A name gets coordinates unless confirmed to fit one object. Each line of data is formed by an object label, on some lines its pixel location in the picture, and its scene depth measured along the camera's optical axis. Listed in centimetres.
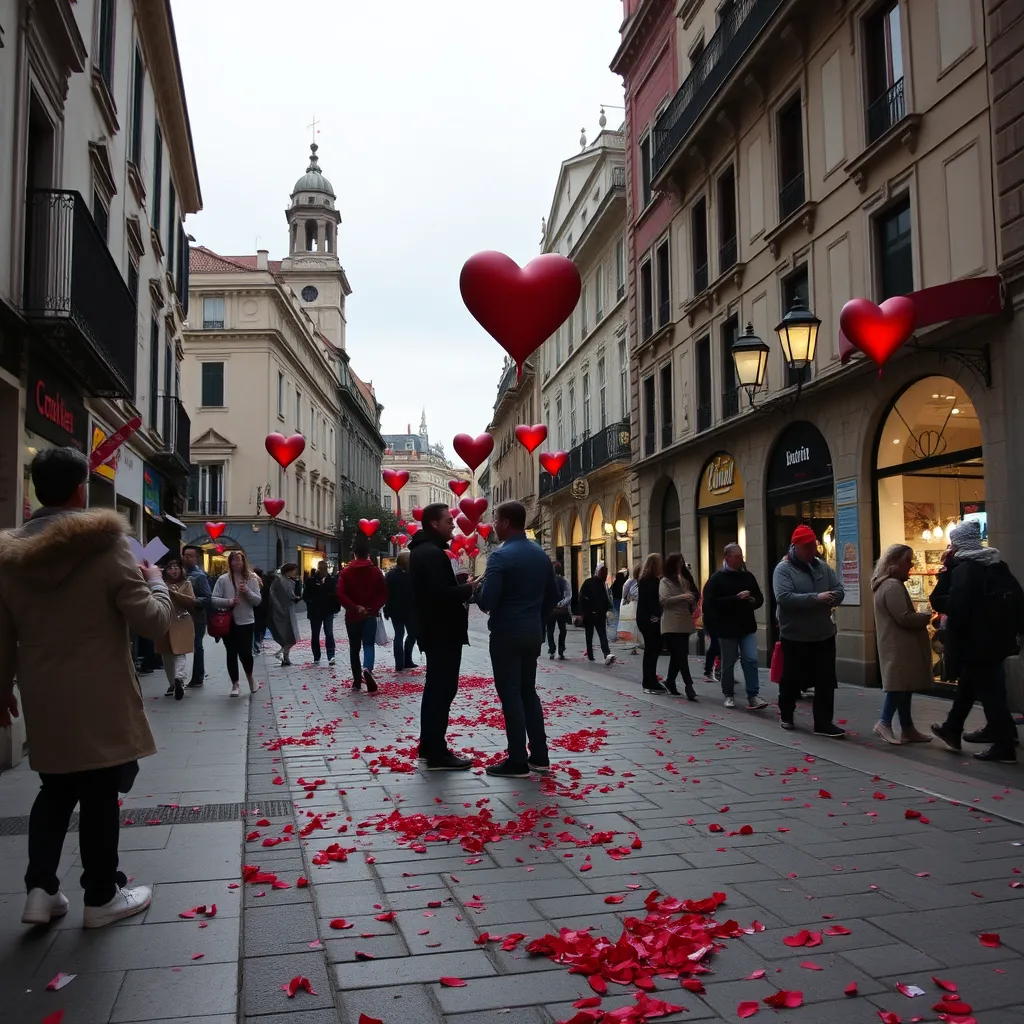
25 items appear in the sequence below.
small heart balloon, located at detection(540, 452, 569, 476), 2422
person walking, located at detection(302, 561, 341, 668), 1778
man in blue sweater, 695
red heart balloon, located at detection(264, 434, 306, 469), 2009
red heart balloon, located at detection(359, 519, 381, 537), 2883
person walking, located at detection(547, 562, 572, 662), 1647
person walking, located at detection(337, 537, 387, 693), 1259
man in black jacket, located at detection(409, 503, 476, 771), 729
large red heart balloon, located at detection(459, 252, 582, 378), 839
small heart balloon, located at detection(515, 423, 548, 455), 1855
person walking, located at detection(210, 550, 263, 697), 1229
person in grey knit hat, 732
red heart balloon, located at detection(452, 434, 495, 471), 1830
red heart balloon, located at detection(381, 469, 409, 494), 3124
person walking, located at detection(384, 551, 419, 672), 1512
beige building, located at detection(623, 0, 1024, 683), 1084
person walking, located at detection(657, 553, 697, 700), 1166
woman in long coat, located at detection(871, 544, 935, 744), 794
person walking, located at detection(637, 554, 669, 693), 1234
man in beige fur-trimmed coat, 380
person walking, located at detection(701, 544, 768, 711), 1093
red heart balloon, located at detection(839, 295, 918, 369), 994
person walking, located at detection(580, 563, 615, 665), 1688
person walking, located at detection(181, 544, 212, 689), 1265
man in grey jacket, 875
